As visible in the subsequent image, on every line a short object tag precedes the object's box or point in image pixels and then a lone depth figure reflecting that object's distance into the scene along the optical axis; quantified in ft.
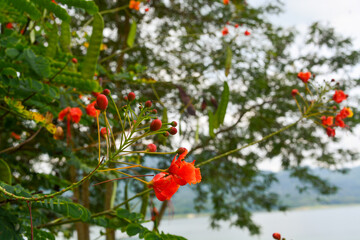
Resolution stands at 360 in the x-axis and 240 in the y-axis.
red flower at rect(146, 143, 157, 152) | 2.76
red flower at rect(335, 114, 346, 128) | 5.89
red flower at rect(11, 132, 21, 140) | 7.54
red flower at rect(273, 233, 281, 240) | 3.72
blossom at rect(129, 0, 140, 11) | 8.67
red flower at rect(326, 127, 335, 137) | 5.75
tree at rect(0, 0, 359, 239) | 4.36
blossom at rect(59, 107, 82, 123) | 4.98
